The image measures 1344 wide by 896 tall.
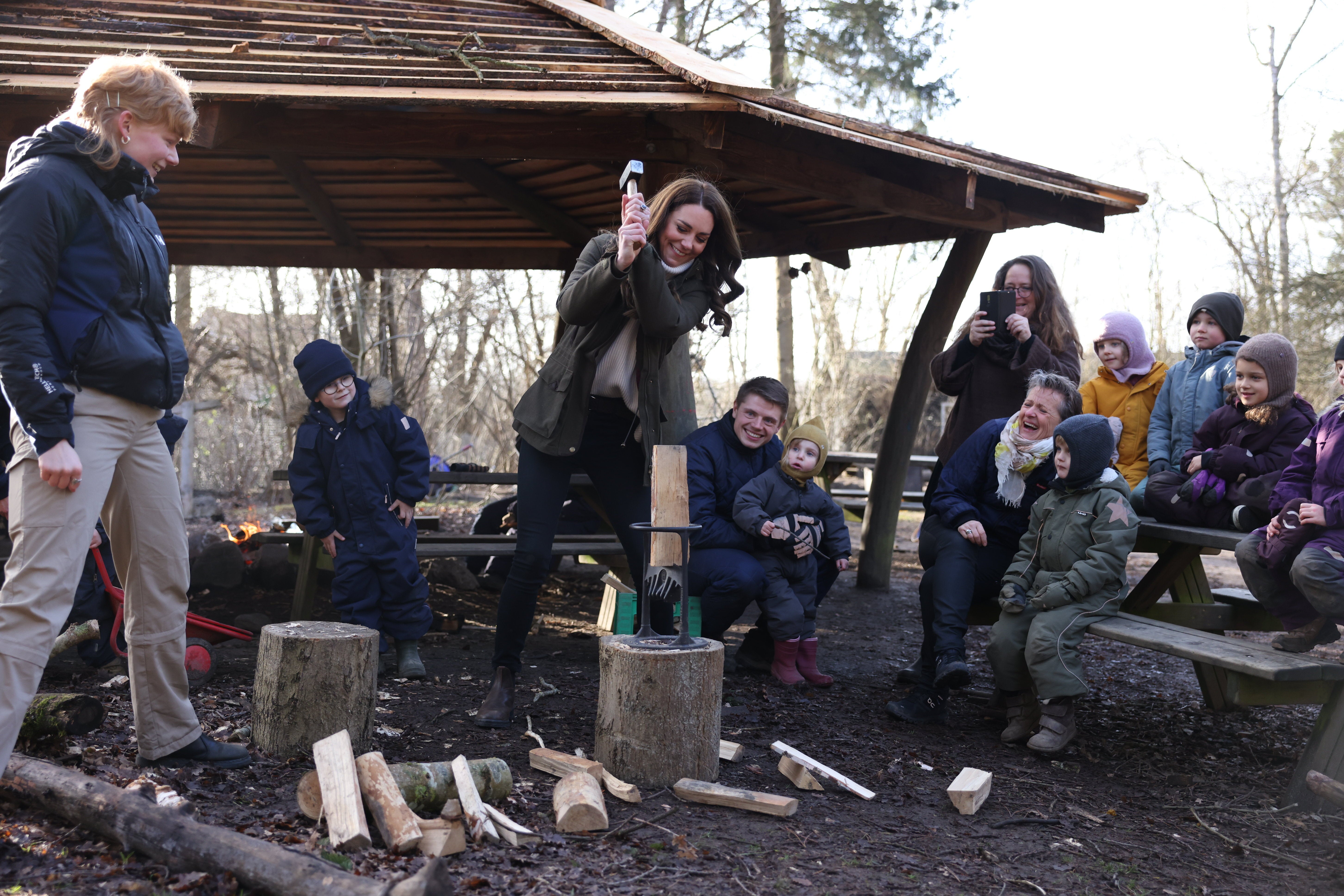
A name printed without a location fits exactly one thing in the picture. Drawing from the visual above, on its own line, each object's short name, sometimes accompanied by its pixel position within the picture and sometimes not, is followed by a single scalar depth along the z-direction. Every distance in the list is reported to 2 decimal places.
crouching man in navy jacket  4.62
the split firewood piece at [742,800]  3.06
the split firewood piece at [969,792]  3.24
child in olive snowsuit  3.93
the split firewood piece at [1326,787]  3.12
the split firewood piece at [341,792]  2.52
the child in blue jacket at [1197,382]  4.69
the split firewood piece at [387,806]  2.56
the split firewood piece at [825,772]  3.36
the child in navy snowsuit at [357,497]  4.92
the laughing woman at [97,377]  2.53
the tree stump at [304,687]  3.34
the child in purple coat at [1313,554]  3.43
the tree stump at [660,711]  3.17
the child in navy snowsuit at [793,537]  4.71
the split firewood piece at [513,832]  2.71
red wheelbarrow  4.39
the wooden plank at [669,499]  3.44
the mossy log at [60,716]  3.17
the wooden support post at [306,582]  5.68
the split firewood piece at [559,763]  3.15
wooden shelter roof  4.57
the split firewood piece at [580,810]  2.81
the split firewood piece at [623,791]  3.04
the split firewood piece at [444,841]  2.57
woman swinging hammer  3.67
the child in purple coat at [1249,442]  4.18
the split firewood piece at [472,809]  2.71
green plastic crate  5.50
